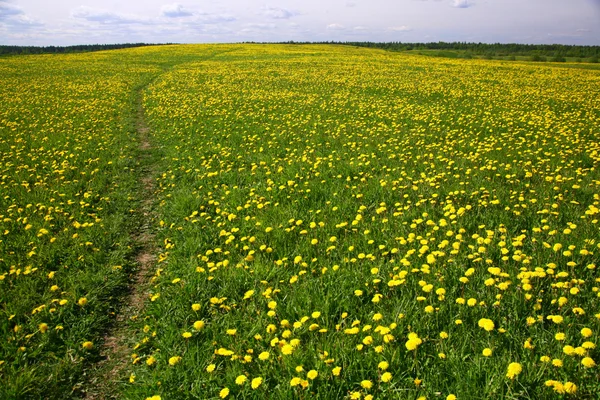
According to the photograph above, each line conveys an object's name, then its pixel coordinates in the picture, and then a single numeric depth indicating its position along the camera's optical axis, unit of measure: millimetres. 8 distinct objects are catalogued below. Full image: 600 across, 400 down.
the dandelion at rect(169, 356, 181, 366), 2836
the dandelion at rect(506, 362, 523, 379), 2297
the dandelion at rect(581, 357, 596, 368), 2291
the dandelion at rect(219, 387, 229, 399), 2509
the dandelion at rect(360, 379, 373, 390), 2385
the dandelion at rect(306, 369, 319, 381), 2485
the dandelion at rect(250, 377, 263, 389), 2486
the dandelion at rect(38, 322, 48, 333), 3410
